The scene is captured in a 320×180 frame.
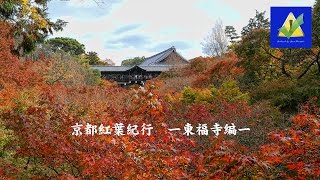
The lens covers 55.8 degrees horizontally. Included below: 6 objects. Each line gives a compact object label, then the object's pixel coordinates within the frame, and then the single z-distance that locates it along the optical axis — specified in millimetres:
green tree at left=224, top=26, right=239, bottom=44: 31226
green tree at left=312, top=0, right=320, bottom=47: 10815
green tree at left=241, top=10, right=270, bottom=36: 24891
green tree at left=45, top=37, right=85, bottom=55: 34844
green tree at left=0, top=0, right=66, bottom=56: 7168
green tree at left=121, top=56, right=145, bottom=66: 50112
